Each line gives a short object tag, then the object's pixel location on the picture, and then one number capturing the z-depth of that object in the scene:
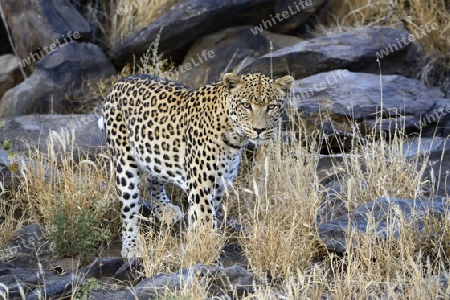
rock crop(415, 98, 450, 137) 18.86
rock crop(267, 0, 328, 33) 22.94
